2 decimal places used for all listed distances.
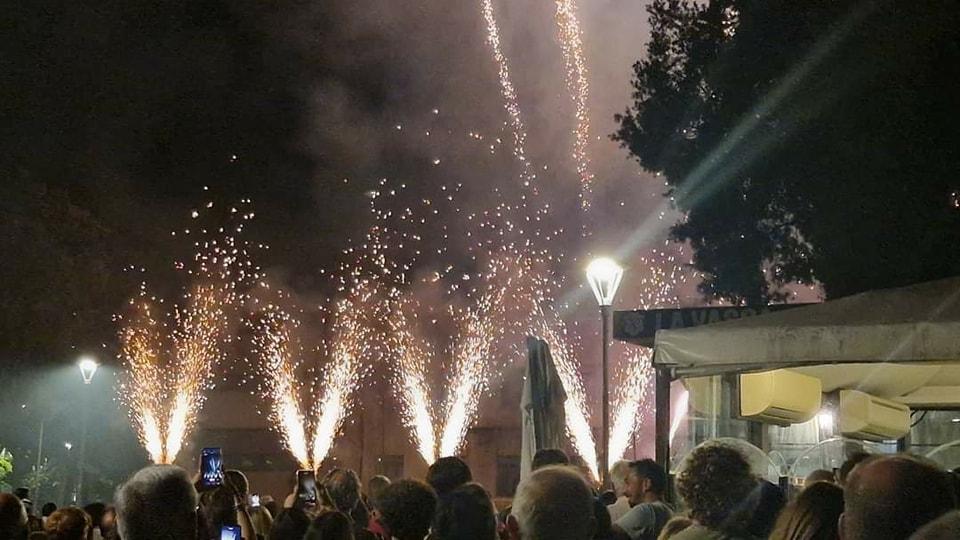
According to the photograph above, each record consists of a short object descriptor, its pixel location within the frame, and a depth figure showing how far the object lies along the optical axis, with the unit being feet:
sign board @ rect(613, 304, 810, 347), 30.99
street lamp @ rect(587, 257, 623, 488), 37.63
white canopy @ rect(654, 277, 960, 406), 22.85
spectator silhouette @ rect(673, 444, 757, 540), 13.91
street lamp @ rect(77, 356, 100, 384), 78.84
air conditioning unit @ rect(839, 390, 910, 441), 38.22
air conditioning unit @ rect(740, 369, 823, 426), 34.01
